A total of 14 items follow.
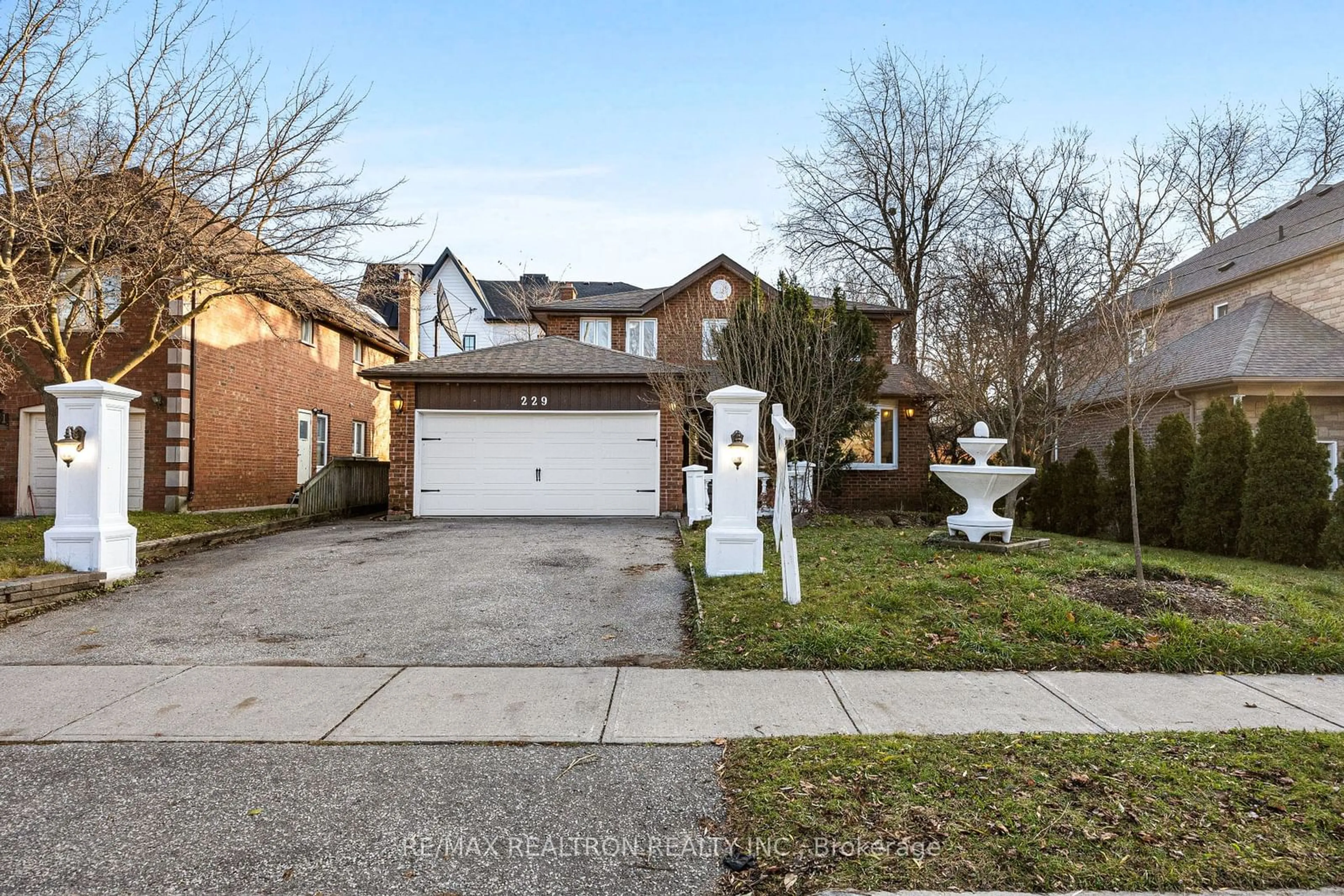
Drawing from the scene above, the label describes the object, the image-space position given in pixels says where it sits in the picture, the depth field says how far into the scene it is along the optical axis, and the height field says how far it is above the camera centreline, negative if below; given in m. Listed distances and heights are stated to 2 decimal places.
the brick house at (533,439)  12.93 +0.24
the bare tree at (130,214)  8.20 +3.15
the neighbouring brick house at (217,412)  12.45 +0.74
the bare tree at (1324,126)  21.53 +10.72
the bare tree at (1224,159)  22.19 +10.03
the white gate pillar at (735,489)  6.50 -0.36
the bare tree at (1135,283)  8.58 +3.09
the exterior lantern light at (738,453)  6.49 +0.00
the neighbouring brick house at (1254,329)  12.02 +2.68
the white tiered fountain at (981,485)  8.11 -0.38
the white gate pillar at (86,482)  6.71 -0.34
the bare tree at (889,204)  20.97 +7.96
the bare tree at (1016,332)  11.45 +2.15
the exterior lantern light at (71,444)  6.75 +0.04
